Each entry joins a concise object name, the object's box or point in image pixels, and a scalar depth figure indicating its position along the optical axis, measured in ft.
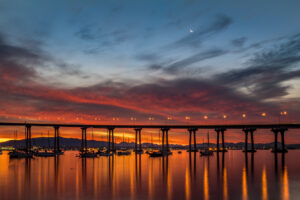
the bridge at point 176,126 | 562.25
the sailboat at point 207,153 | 544.99
